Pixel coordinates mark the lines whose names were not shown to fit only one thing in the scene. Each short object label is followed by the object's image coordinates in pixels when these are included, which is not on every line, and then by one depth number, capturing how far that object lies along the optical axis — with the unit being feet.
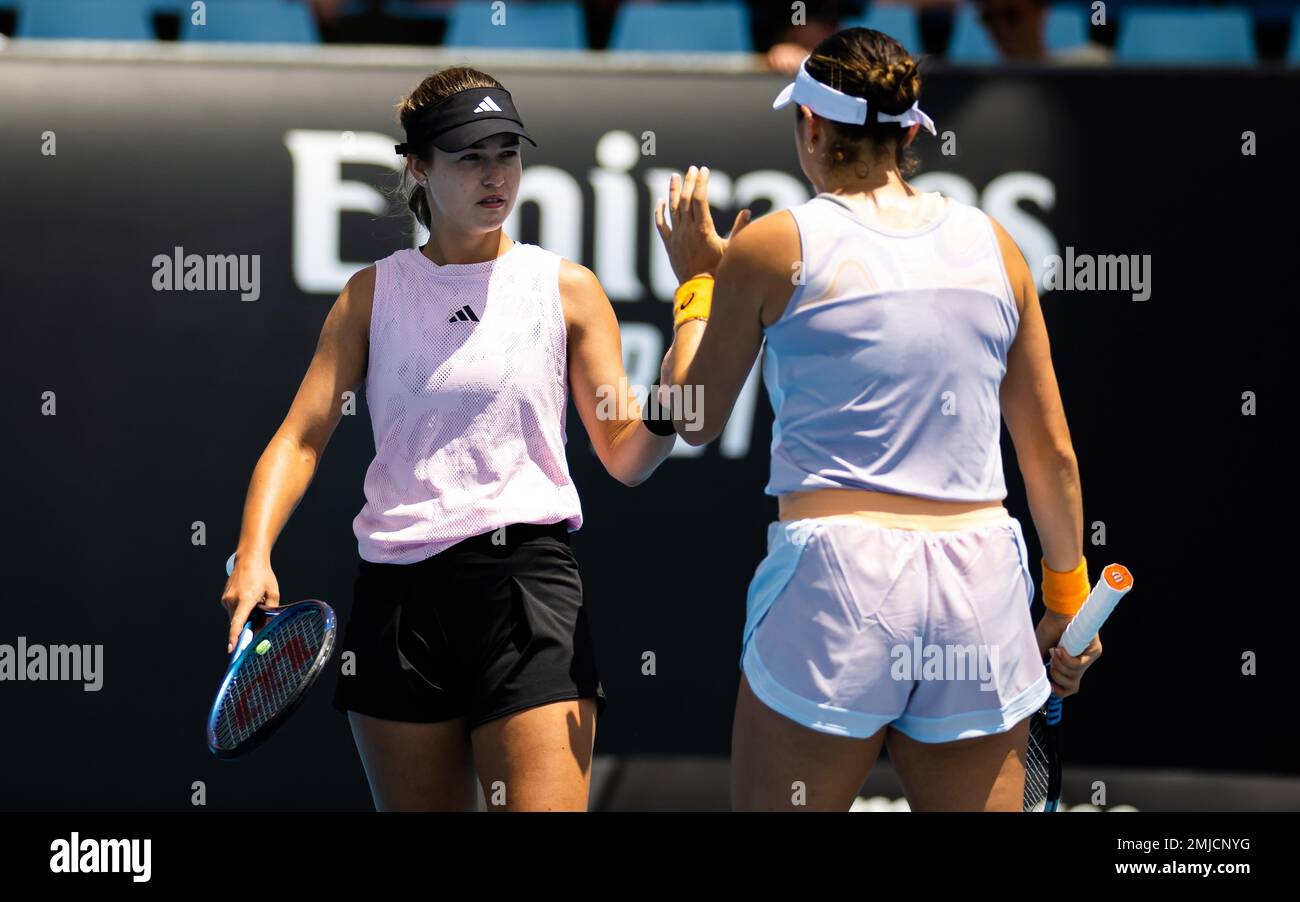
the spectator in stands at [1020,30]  34.99
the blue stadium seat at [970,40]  37.29
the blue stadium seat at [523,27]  39.14
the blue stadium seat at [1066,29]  39.34
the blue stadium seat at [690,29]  39.06
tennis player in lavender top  15.47
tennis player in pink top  17.92
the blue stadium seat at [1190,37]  38.52
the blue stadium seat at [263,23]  38.37
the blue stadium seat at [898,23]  37.63
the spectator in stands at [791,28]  31.40
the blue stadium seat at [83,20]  37.29
